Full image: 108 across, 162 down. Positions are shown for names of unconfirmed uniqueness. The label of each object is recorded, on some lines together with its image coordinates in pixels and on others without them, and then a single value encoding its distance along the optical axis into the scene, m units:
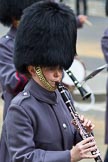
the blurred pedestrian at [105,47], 8.25
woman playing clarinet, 4.84
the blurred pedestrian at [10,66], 6.78
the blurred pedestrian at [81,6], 30.73
